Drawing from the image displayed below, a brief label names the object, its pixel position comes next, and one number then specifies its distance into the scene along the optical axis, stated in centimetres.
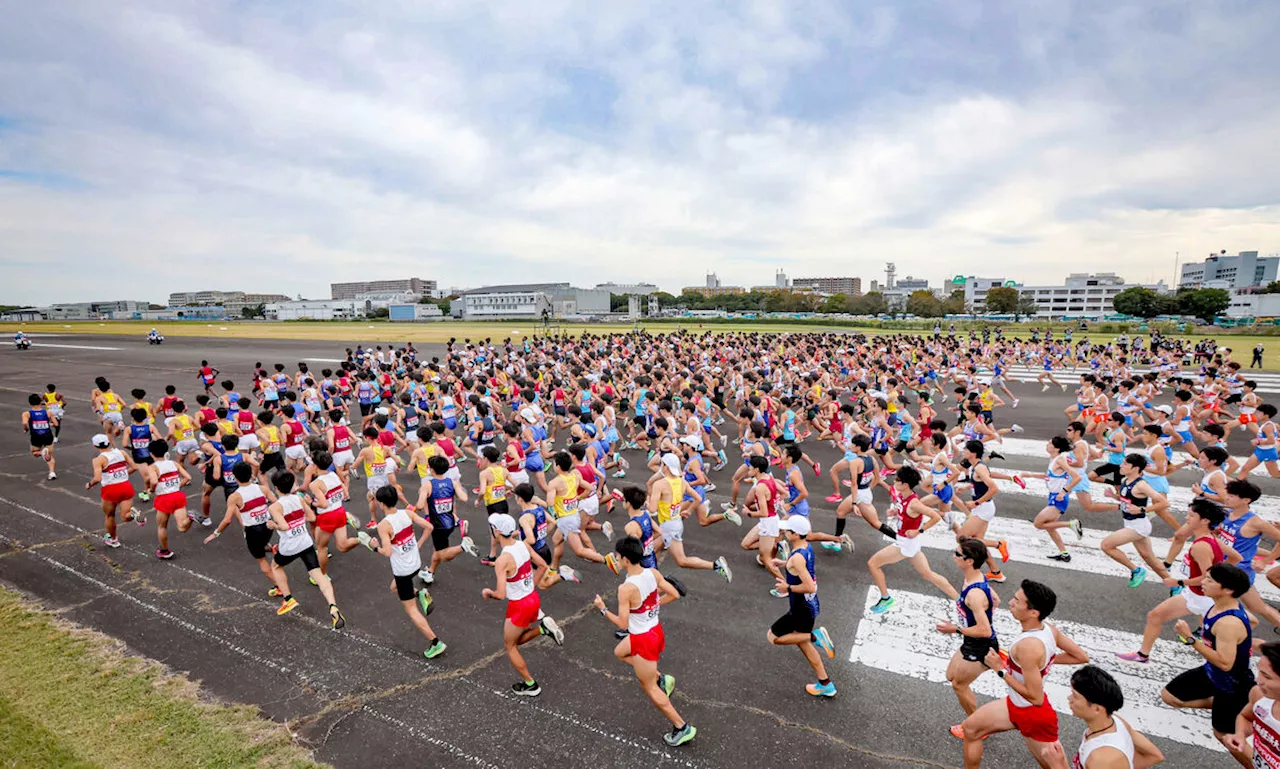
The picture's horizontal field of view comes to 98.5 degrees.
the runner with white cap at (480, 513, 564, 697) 509
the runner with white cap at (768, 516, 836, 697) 502
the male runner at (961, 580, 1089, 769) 373
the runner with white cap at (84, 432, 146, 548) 827
